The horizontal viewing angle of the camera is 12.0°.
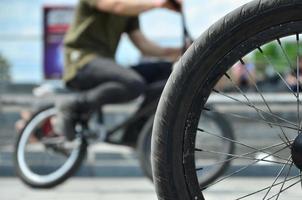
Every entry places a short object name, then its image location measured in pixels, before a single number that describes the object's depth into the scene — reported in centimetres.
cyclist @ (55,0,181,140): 886
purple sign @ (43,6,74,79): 1595
